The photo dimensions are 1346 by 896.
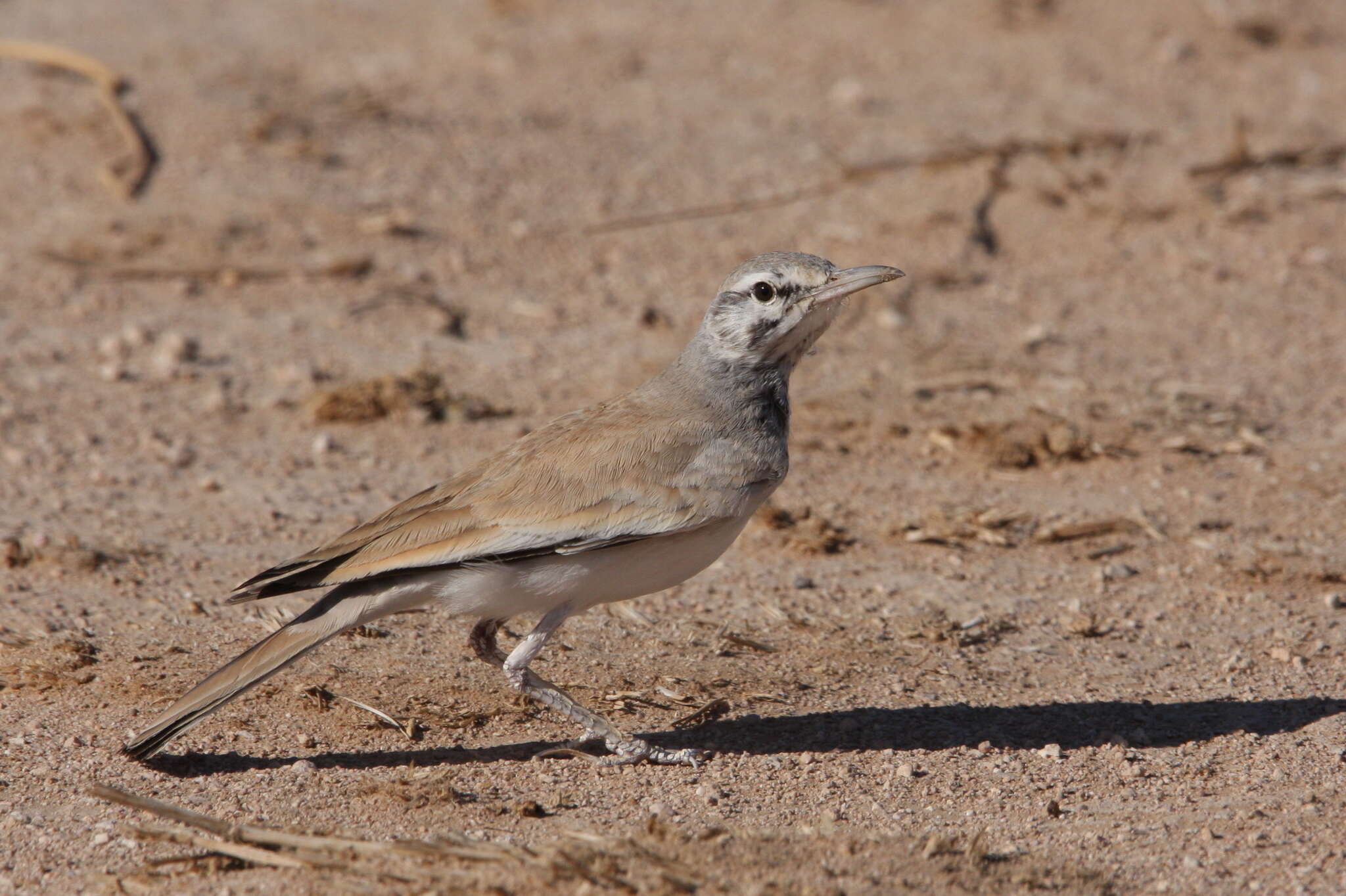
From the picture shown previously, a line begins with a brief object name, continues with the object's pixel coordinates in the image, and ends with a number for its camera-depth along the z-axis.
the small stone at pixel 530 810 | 10.54
